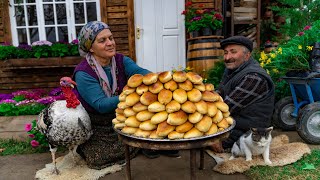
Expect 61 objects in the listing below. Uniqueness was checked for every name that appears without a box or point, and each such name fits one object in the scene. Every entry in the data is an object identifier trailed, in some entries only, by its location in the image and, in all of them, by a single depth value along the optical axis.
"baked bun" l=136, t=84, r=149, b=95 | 2.37
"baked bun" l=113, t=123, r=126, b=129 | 2.44
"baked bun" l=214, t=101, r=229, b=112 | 2.43
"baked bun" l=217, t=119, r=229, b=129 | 2.34
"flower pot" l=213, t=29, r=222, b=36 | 6.21
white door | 6.81
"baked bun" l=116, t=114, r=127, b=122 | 2.43
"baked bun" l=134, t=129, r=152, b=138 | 2.23
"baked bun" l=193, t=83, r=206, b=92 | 2.40
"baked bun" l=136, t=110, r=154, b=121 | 2.27
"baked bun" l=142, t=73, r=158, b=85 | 2.37
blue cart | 3.71
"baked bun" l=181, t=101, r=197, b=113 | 2.21
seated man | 3.23
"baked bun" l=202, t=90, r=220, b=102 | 2.37
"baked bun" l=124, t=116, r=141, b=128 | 2.30
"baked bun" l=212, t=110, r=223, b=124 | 2.32
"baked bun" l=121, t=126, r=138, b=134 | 2.30
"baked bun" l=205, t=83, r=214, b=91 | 2.49
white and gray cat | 2.96
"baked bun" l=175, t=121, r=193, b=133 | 2.19
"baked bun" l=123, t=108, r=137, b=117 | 2.34
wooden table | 2.16
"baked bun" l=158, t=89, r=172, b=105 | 2.26
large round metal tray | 2.14
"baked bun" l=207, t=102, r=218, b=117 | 2.29
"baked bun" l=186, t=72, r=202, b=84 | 2.38
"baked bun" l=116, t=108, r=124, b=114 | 2.48
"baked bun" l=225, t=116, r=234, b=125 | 2.46
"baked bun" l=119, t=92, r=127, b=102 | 2.46
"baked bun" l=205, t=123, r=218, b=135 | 2.24
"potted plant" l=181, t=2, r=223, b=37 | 6.04
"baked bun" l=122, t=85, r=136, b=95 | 2.43
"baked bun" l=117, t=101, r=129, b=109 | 2.38
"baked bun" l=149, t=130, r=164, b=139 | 2.19
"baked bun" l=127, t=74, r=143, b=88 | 2.43
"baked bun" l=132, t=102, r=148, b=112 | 2.30
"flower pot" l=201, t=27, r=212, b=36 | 6.05
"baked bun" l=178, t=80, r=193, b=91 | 2.34
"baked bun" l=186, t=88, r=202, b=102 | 2.28
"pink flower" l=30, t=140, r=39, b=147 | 4.01
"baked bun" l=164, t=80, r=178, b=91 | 2.34
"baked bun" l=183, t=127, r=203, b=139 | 2.17
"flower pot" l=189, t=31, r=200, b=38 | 6.09
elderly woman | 3.18
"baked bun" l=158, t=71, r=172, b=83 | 2.37
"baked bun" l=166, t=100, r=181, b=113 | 2.21
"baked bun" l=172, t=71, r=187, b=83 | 2.35
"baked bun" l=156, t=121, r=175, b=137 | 2.16
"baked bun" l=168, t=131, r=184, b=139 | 2.16
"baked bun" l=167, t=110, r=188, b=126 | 2.17
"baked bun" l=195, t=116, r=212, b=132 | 2.19
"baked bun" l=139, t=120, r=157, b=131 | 2.23
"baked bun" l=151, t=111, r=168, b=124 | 2.21
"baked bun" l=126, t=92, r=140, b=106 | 2.35
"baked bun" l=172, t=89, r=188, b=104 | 2.24
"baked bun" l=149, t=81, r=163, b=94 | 2.33
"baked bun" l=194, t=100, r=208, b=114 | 2.24
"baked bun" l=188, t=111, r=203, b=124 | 2.19
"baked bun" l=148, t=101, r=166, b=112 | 2.24
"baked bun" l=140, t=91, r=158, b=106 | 2.29
